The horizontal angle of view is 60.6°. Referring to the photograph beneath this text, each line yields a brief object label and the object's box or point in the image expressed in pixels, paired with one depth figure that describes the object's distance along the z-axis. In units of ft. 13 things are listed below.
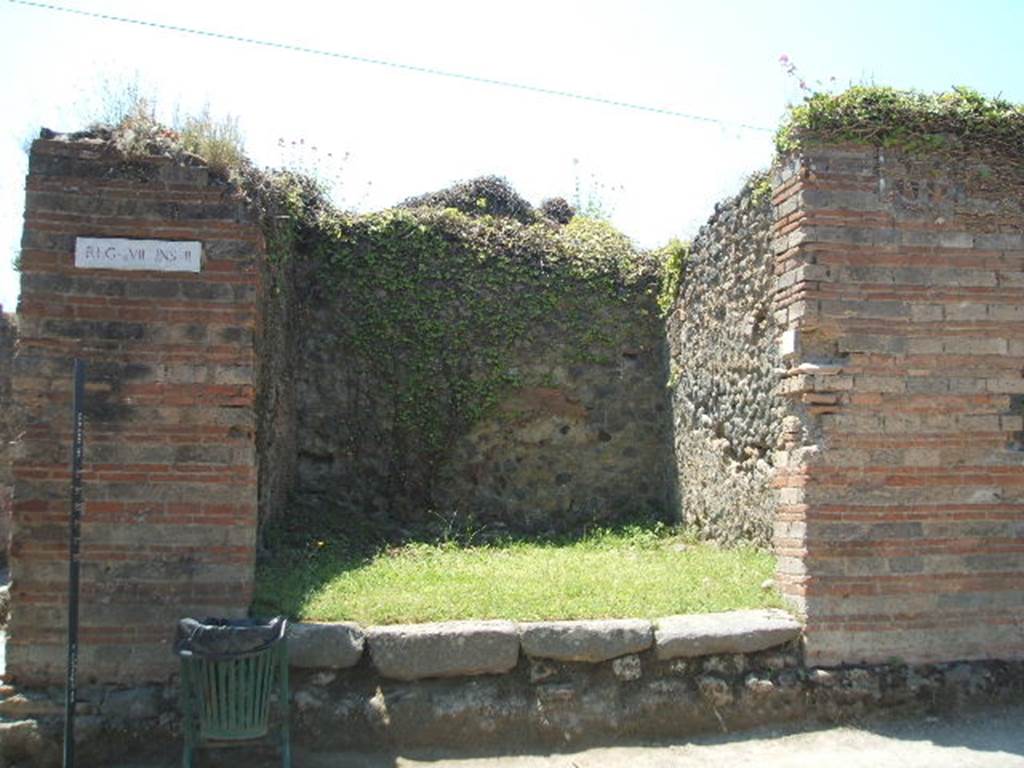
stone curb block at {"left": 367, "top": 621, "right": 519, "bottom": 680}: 16.43
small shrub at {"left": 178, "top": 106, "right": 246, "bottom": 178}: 17.89
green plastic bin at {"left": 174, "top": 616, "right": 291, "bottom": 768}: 14.30
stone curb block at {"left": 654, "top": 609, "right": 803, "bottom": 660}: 17.11
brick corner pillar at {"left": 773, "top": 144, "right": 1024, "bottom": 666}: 17.88
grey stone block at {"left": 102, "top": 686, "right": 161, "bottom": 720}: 16.22
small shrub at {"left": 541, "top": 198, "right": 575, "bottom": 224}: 50.03
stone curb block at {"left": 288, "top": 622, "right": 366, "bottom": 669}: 16.26
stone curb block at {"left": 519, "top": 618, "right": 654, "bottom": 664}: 16.76
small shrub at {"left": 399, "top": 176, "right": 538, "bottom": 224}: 44.47
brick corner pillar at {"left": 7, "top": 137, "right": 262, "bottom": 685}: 16.70
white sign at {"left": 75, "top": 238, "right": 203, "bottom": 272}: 17.19
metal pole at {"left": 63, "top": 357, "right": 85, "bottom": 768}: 15.03
